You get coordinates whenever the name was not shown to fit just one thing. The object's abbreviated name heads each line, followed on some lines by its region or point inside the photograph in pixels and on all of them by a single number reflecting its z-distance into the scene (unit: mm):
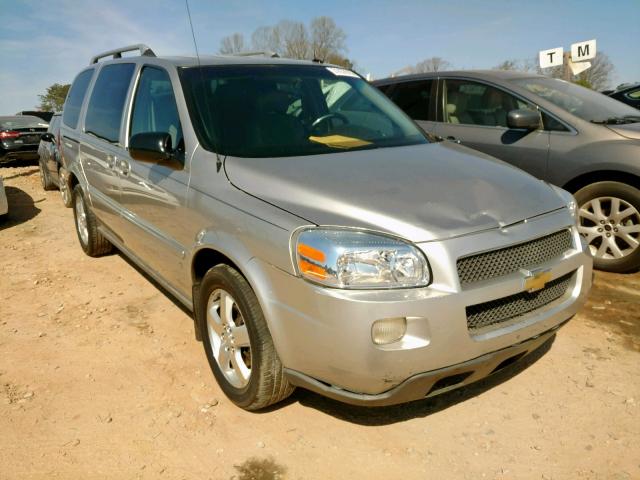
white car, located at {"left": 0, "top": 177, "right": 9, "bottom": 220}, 6923
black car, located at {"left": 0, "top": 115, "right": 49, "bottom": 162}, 13211
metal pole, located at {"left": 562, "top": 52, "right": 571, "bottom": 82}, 9494
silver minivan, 2070
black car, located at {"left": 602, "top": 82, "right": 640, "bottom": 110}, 7957
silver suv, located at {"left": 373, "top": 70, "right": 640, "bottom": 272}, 4336
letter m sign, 9039
